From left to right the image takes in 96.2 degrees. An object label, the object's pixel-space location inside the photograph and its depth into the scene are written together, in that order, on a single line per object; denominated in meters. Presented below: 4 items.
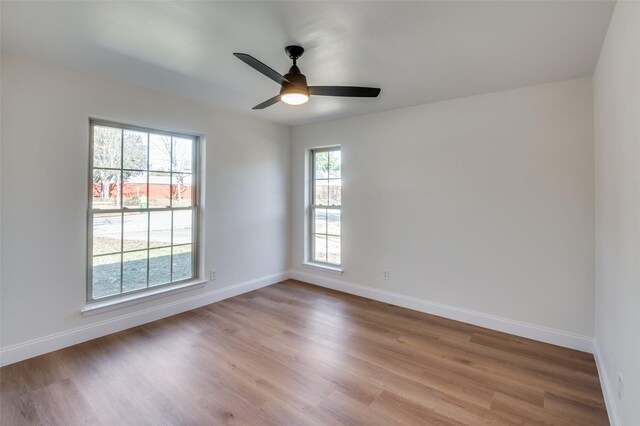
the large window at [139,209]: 2.89
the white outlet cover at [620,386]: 1.58
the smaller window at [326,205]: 4.42
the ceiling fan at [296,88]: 1.98
